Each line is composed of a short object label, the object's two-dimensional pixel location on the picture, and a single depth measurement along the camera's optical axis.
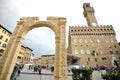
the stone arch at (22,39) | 3.96
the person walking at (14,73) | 4.28
